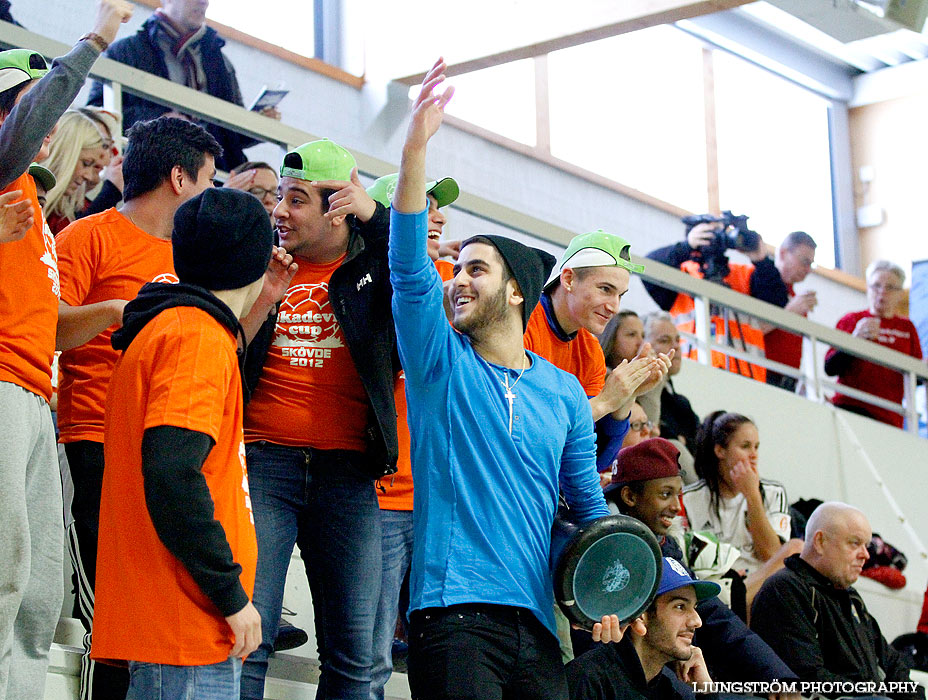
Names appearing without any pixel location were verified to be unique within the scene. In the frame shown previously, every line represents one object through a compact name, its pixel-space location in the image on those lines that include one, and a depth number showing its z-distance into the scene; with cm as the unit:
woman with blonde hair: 794
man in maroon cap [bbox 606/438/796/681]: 842
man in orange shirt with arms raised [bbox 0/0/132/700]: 482
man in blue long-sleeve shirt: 482
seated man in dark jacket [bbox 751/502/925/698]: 911
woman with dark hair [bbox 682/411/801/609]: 1033
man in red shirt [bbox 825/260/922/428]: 1641
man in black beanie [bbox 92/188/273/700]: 398
